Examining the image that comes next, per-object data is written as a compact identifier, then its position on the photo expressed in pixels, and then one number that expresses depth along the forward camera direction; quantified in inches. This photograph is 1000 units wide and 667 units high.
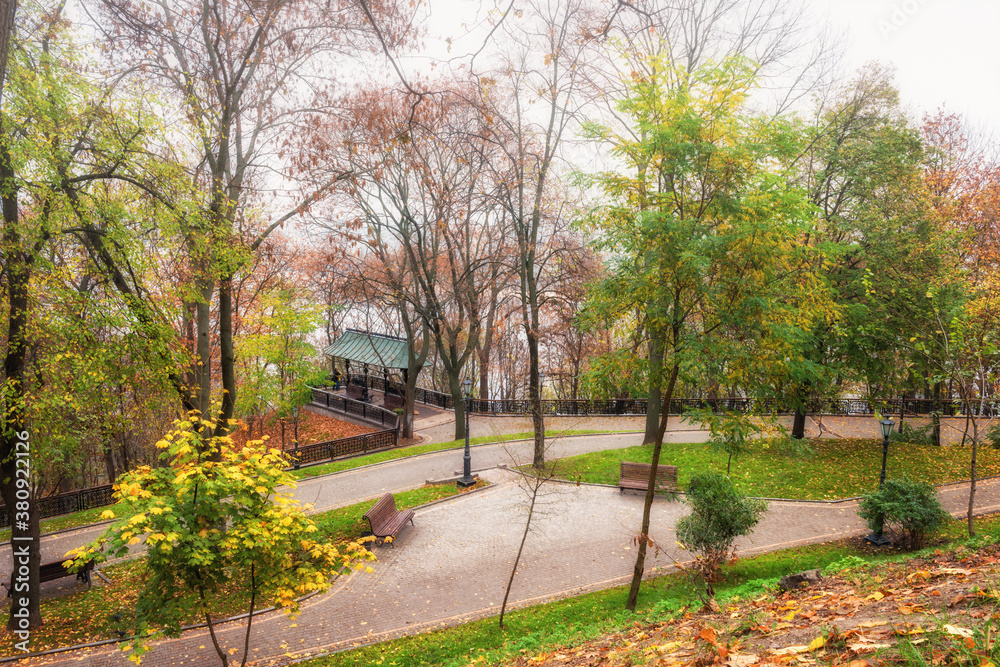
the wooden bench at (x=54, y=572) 412.8
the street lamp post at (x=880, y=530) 433.4
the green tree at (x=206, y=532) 227.6
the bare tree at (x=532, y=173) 620.1
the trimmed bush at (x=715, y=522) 384.2
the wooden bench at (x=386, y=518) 481.4
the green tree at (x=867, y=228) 641.0
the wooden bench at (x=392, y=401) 1072.8
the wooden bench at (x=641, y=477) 580.7
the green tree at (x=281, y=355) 812.6
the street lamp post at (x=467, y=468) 621.8
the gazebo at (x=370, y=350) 1045.8
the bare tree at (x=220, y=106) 429.1
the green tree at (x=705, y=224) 333.4
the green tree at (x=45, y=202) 333.4
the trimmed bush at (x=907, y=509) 409.4
